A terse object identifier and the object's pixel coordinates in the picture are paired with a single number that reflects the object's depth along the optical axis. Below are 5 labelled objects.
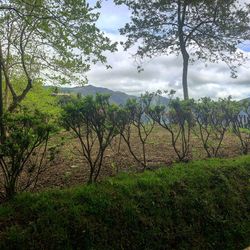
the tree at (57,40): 7.29
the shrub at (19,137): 3.88
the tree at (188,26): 16.11
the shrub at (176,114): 6.29
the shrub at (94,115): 4.81
